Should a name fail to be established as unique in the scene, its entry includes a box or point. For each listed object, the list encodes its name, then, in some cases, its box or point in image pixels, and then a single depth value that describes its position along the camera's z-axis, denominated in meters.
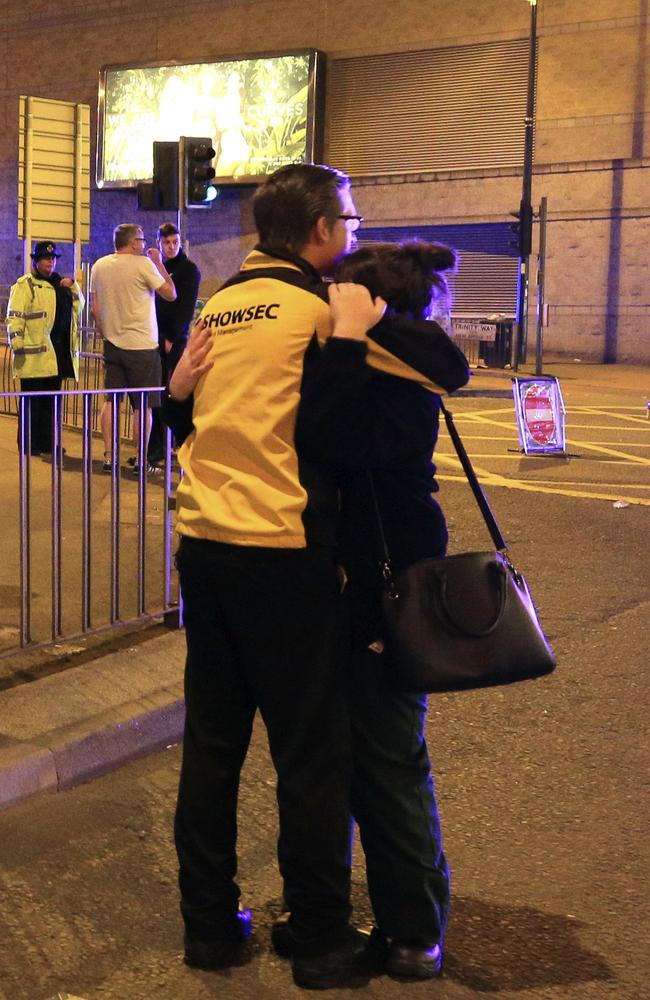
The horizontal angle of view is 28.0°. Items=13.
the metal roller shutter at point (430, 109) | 32.84
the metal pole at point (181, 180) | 12.33
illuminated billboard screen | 35.44
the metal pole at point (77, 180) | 14.01
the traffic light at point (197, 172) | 12.59
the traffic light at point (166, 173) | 12.80
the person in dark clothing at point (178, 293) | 11.71
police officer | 11.62
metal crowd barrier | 5.66
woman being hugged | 2.93
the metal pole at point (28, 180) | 13.48
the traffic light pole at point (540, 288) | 24.39
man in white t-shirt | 10.68
